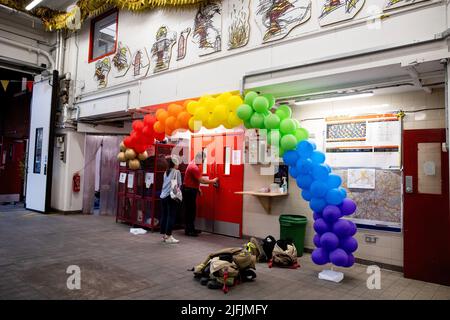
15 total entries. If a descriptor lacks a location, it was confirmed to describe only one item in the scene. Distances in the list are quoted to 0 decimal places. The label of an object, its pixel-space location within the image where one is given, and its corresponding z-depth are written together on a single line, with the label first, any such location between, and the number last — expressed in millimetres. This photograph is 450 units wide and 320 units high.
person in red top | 6926
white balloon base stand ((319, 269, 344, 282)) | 4320
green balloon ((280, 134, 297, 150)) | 4555
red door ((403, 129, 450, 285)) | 4242
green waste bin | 5457
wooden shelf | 5860
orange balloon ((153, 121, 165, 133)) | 5898
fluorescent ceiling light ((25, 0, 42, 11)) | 7486
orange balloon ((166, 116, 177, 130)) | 5672
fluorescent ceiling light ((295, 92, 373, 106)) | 4977
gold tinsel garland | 6716
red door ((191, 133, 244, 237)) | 6828
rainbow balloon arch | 4242
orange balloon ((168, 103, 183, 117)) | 5711
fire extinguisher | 9414
